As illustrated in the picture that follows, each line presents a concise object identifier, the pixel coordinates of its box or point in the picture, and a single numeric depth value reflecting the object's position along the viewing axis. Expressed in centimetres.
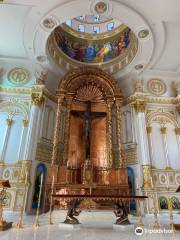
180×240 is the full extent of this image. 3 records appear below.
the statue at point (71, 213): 524
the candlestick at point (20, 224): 487
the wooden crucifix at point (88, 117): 1047
